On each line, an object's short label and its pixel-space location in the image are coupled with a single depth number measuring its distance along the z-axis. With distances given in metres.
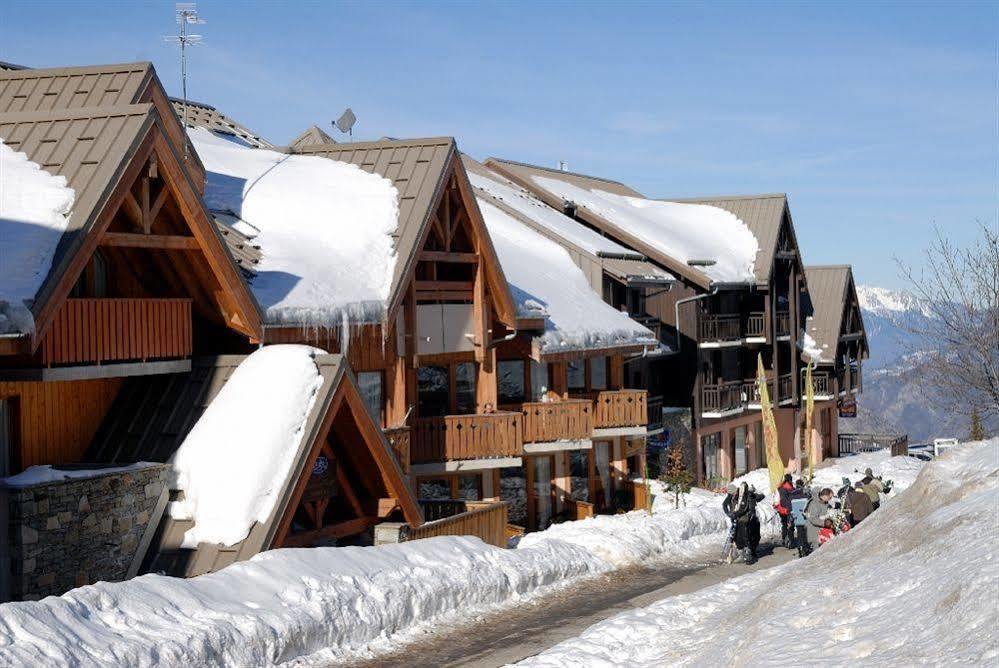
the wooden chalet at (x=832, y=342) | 56.88
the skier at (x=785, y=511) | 25.66
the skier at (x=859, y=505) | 23.33
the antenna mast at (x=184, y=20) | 22.84
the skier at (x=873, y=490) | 24.26
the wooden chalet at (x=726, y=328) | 44.53
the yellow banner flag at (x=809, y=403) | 38.41
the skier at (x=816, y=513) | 24.12
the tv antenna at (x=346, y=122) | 33.16
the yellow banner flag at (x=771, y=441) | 32.38
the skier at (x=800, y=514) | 24.48
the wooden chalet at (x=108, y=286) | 17.14
